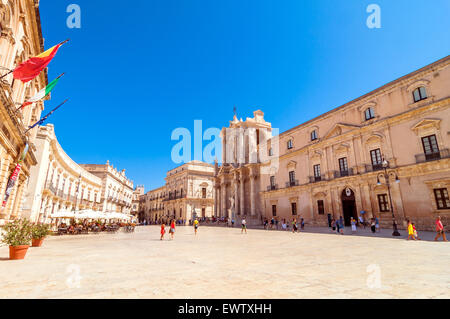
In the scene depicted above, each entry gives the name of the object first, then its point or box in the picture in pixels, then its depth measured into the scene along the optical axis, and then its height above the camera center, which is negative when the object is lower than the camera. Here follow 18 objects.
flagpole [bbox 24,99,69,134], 10.53 +4.61
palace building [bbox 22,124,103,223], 19.53 +3.91
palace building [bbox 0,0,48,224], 9.55 +6.31
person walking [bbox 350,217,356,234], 18.02 -0.65
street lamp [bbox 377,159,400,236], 14.50 +3.31
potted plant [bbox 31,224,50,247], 9.86 -0.54
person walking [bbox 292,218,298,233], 20.01 -0.79
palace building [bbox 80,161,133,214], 44.05 +6.54
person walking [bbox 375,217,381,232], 18.35 -0.65
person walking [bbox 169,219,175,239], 14.94 -0.51
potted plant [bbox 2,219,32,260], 6.84 -0.59
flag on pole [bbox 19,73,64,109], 9.62 +5.22
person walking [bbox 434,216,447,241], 11.41 -0.62
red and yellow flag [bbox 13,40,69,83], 8.33 +5.27
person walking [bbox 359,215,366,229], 20.72 -0.47
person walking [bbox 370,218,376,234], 16.35 -0.71
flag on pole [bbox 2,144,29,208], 11.02 +1.69
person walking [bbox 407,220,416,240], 12.02 -0.64
